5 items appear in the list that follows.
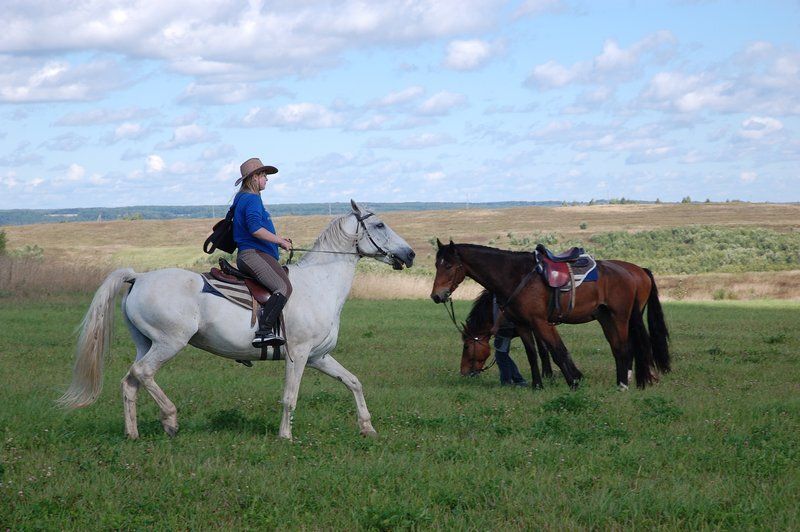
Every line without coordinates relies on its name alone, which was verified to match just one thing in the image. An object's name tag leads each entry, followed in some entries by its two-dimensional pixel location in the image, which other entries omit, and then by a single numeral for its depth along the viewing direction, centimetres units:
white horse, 884
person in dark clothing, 1369
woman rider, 902
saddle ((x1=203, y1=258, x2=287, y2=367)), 909
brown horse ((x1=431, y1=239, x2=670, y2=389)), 1296
